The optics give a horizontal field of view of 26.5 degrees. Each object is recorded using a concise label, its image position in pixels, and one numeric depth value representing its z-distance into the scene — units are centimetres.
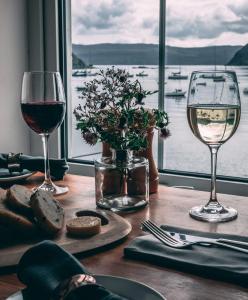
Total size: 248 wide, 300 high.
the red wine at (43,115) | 119
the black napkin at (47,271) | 54
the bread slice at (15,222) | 84
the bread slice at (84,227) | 86
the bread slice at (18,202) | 88
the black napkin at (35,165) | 137
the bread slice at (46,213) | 86
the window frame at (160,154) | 190
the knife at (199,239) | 80
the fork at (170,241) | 79
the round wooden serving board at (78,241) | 78
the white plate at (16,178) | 131
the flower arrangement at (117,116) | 108
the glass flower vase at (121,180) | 110
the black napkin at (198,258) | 71
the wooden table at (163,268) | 68
